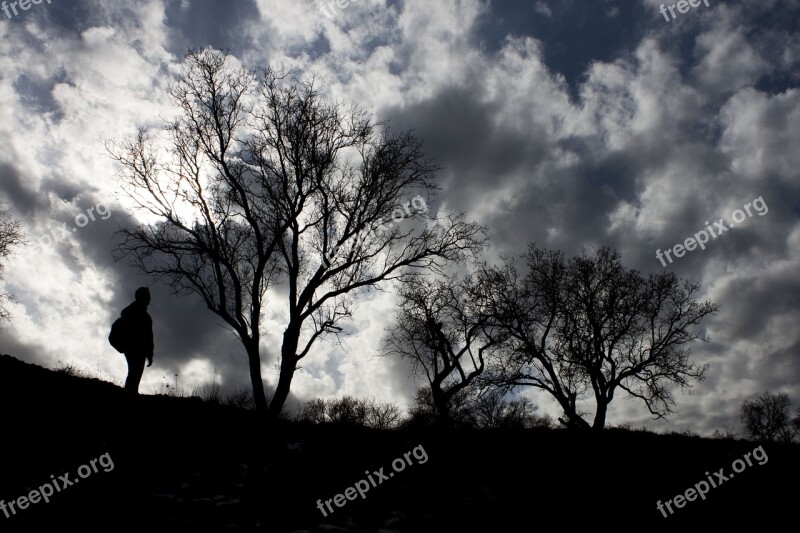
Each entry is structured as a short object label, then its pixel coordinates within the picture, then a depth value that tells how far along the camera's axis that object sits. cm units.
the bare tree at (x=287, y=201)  1725
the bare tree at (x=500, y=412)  4178
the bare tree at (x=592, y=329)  2405
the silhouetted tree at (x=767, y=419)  4766
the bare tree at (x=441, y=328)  2455
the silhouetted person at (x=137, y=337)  892
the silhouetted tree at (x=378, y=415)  5447
